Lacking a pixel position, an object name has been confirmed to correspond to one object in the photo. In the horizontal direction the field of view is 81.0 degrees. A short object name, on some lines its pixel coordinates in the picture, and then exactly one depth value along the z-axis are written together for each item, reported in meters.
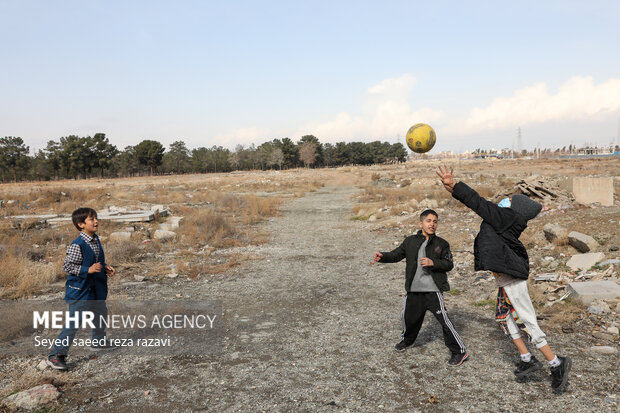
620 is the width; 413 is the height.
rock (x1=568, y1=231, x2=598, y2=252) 7.30
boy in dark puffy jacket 3.26
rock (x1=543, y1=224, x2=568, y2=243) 8.08
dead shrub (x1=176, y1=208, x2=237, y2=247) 11.41
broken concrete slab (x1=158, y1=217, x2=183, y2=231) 12.97
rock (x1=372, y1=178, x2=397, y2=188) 29.93
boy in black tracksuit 3.84
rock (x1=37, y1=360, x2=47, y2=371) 3.89
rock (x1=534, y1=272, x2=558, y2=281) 6.33
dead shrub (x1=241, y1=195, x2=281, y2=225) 15.92
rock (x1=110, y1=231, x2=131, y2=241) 11.12
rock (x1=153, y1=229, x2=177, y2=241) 11.59
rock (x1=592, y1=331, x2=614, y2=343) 4.36
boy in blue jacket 3.79
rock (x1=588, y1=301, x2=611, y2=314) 4.98
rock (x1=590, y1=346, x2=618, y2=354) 4.05
